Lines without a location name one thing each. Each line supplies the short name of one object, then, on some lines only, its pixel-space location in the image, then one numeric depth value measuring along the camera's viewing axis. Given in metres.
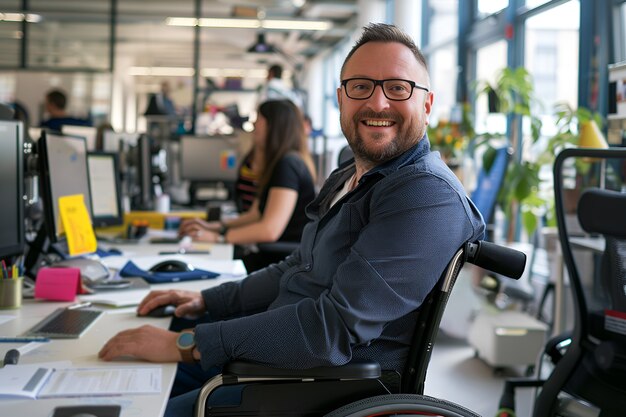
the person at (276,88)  6.38
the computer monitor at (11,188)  1.87
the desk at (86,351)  1.15
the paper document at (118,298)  1.93
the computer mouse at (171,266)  2.37
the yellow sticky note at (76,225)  2.21
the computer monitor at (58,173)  2.19
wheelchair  1.33
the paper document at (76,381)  1.20
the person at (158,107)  6.81
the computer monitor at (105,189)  3.05
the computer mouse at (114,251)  2.88
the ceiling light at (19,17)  10.36
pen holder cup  1.84
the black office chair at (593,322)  1.74
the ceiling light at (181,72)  13.59
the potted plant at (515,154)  4.31
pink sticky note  1.95
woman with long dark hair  3.39
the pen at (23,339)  1.54
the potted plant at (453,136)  5.21
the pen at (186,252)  2.97
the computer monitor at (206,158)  5.82
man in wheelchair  1.33
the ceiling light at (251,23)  10.66
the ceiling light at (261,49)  8.17
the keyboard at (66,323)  1.59
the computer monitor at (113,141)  5.06
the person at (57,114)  6.41
